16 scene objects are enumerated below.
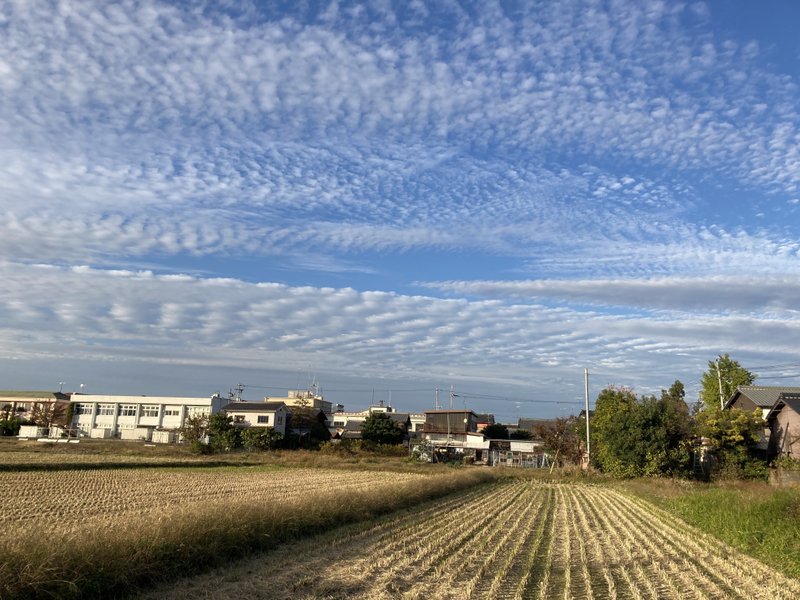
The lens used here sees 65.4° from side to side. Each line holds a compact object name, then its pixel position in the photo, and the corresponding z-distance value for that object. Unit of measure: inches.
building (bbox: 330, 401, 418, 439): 3191.4
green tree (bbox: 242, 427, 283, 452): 2256.4
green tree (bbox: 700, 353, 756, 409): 2257.6
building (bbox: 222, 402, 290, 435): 2753.4
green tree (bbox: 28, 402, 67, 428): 2997.0
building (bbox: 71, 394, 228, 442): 3154.5
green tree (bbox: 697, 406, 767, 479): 1457.9
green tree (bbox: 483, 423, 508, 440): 3186.5
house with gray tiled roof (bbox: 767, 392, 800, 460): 1421.0
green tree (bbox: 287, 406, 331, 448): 2880.9
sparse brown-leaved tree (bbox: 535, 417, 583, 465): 2009.1
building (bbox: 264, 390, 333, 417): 4226.4
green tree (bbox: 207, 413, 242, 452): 2204.7
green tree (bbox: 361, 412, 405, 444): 2630.4
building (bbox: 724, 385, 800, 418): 1690.5
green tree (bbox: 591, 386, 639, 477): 1534.2
